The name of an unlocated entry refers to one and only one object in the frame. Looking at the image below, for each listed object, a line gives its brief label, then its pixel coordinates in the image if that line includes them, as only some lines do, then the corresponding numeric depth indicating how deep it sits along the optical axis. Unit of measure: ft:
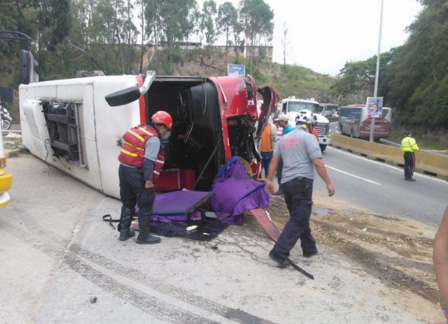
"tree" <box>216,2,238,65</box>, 194.59
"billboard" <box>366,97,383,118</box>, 74.02
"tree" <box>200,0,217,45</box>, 185.37
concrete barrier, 43.75
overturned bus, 19.42
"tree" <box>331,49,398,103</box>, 144.05
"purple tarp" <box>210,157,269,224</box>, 17.84
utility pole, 77.10
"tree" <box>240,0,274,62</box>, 204.74
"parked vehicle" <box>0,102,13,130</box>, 54.70
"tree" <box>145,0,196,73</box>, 150.00
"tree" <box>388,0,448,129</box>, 92.86
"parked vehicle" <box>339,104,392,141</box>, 90.63
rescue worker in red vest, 14.80
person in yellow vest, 40.09
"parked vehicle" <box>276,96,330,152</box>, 61.85
